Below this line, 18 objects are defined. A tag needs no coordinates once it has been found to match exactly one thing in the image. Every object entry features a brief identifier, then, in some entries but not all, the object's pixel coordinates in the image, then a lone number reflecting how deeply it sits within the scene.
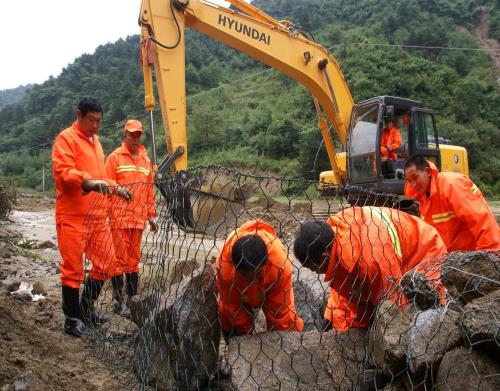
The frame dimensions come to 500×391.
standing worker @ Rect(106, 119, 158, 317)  4.00
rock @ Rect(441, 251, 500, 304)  2.14
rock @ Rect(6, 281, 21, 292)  4.28
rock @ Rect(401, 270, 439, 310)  2.22
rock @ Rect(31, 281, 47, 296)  4.34
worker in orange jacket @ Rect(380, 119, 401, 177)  7.79
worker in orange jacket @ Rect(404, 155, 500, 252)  3.26
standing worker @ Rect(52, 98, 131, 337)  3.38
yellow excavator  6.12
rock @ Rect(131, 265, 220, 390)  2.66
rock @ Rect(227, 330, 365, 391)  2.37
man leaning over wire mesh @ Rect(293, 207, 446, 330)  2.55
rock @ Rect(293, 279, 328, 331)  3.62
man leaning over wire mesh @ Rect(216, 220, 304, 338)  2.54
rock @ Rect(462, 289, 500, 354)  1.71
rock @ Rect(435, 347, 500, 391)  1.71
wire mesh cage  1.94
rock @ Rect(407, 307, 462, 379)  1.92
